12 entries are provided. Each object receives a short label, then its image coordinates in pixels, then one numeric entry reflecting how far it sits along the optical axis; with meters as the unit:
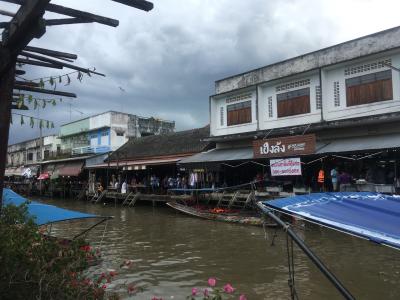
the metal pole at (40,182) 40.62
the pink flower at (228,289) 3.93
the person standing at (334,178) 17.25
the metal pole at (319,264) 3.32
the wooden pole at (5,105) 4.07
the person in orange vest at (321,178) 17.43
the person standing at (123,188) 28.46
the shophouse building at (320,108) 16.92
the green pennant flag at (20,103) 4.80
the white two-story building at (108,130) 39.38
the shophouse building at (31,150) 49.16
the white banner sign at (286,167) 18.02
